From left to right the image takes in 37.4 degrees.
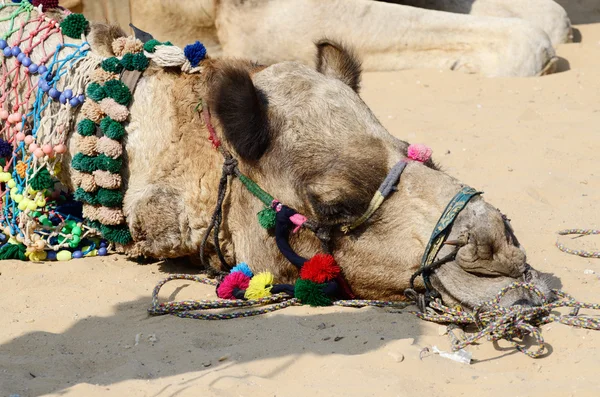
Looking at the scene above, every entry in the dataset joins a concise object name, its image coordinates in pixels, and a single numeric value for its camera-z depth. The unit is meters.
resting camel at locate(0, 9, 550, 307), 3.73
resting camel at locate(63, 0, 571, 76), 7.82
